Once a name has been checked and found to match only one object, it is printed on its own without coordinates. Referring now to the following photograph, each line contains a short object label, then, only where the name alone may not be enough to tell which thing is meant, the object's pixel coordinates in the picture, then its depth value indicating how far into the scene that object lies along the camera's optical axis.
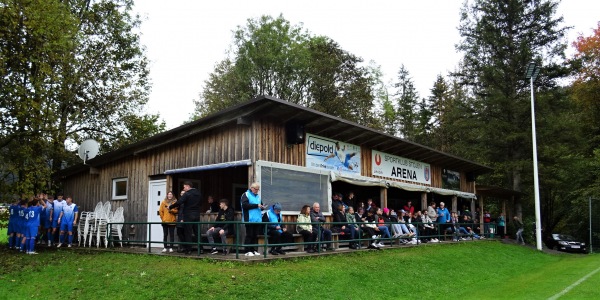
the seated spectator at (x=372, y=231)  13.68
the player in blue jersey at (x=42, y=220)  14.08
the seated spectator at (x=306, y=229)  11.45
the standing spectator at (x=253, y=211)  10.38
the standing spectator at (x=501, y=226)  24.92
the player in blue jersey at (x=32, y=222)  13.12
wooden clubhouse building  11.98
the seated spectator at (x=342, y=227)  13.10
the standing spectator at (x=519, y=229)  23.34
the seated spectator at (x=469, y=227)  19.58
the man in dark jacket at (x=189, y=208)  10.94
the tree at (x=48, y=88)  13.41
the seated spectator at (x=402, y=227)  15.04
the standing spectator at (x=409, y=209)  18.02
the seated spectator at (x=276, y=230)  10.63
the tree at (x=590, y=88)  32.91
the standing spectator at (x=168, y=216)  11.69
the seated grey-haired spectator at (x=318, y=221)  11.80
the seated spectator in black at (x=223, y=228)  10.59
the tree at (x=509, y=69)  28.92
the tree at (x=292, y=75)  34.53
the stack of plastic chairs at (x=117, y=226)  14.24
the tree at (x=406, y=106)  48.50
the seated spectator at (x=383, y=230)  14.59
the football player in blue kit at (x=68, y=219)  14.55
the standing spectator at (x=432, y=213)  18.58
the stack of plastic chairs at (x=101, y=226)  14.04
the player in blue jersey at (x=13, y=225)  13.83
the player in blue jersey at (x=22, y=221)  13.30
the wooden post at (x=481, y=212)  24.40
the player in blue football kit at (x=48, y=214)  14.58
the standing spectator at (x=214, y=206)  14.87
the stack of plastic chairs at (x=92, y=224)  14.38
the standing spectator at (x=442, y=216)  19.08
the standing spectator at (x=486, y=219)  23.60
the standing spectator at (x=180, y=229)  11.16
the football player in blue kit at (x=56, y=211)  14.57
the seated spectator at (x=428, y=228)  16.82
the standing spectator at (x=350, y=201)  15.02
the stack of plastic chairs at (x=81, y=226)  14.66
